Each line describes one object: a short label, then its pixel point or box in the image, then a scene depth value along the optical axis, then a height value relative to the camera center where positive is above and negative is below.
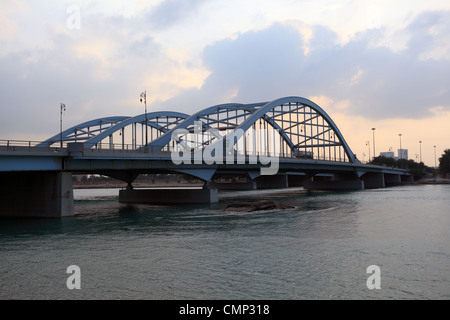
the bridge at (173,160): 36.50 +2.96
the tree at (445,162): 151.75 +6.61
